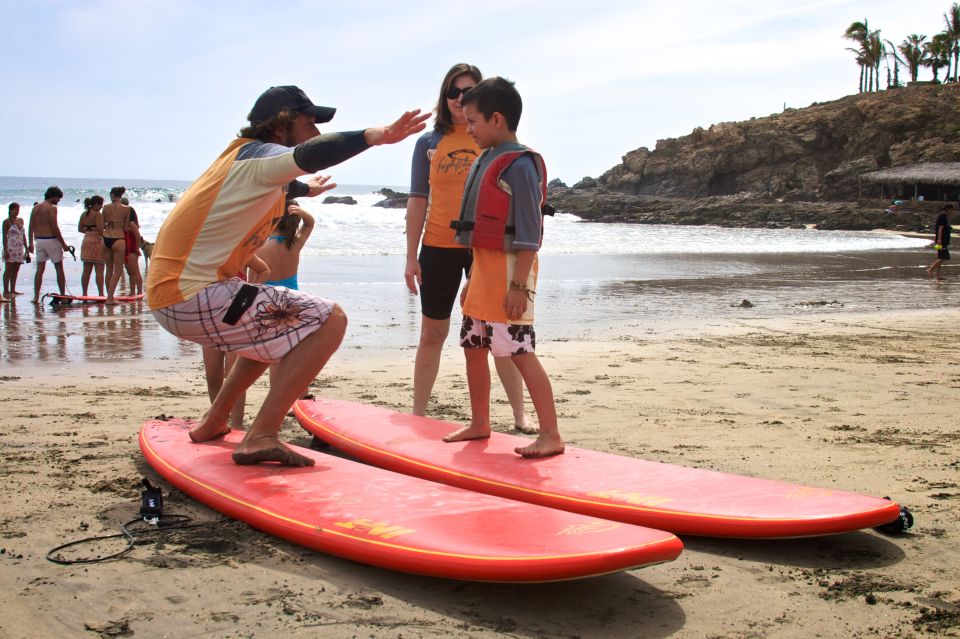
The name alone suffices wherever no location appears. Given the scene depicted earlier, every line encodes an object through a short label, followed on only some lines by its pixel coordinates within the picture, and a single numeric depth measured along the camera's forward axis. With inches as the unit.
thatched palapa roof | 1831.9
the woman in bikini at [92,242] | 504.1
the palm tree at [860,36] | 3198.8
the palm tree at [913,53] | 3149.6
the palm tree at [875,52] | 3161.9
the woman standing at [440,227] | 186.5
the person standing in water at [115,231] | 501.0
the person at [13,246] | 497.7
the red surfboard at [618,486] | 121.7
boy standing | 155.3
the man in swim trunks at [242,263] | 138.6
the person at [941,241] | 716.0
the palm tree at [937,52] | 3075.8
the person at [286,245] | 196.9
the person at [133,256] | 515.8
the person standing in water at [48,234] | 499.8
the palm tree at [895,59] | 3173.0
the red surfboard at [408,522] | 103.1
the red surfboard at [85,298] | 460.1
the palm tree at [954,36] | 3016.7
